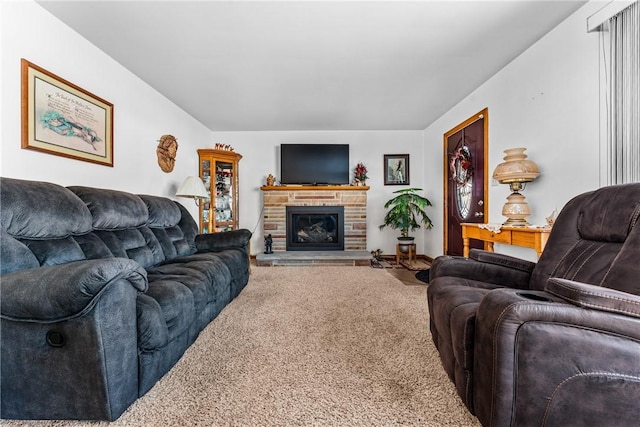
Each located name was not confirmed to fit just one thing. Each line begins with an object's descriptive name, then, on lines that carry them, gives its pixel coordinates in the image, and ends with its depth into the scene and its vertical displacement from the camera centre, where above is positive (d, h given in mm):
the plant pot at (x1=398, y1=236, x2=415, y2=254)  4879 -500
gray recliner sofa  1134 -453
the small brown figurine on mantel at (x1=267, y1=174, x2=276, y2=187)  5125 +624
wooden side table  2105 -188
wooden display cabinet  4516 +428
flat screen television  5109 +927
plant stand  4906 -701
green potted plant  4812 +2
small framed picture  5332 +834
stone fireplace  5082 +150
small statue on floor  4957 -531
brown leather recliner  852 -443
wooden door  3496 +513
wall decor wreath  3803 +679
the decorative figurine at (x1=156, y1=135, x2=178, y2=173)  3628 +826
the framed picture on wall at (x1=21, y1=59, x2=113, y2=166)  2016 +783
